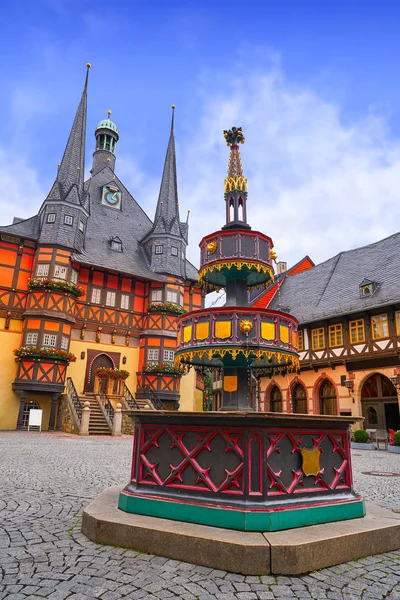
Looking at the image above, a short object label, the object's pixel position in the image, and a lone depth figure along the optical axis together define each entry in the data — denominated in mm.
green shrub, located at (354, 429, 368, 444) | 19781
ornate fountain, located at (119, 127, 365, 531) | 4387
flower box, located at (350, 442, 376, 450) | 19609
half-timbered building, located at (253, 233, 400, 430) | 21906
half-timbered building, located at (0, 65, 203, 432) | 24344
